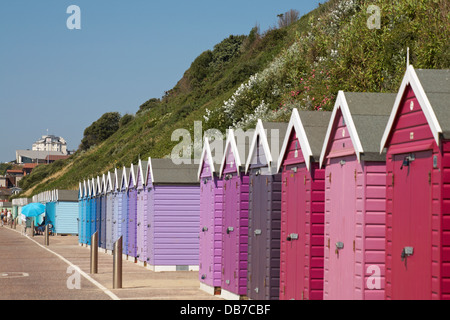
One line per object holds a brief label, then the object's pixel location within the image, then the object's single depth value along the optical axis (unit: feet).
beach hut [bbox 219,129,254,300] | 51.26
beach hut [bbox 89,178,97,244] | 130.72
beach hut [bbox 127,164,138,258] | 93.35
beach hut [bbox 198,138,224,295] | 57.82
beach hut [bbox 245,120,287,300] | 44.78
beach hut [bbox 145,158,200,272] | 79.10
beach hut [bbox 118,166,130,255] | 99.15
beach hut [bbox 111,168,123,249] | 104.99
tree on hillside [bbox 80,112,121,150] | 421.59
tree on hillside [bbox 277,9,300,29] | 239.09
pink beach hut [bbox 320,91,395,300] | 33.94
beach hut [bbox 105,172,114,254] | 111.65
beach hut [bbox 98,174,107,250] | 119.16
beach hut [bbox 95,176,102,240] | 124.36
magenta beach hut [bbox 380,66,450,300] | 26.68
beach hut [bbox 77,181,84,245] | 147.09
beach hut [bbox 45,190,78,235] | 185.26
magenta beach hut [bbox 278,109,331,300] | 39.24
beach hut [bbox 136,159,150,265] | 85.08
